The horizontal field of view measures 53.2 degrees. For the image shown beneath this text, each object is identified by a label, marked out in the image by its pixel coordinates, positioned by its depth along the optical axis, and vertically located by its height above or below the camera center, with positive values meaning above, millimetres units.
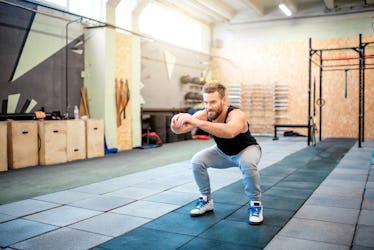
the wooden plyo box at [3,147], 4988 -445
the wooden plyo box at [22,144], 5172 -429
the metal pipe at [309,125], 8094 -277
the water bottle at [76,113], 6391 +7
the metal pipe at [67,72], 6652 +743
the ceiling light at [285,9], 9745 +2777
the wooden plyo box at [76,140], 5941 -430
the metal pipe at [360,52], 7519 +1213
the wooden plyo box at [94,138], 6344 -420
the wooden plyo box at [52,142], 5535 -431
